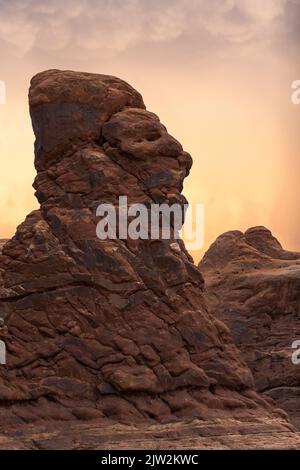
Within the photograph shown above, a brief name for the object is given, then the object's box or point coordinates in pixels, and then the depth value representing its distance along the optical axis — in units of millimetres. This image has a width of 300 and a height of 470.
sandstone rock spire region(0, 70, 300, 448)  38781
